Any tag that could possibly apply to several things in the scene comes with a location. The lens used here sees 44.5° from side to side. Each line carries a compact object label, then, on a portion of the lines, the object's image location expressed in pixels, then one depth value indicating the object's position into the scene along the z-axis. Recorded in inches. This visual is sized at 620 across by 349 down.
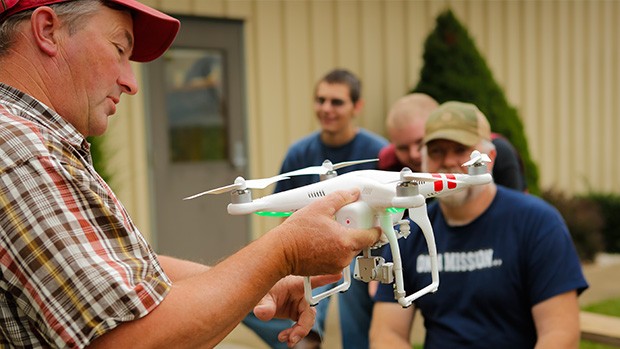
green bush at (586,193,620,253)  365.7
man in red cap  46.1
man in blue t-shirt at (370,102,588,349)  101.8
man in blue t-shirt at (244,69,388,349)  162.9
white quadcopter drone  51.9
